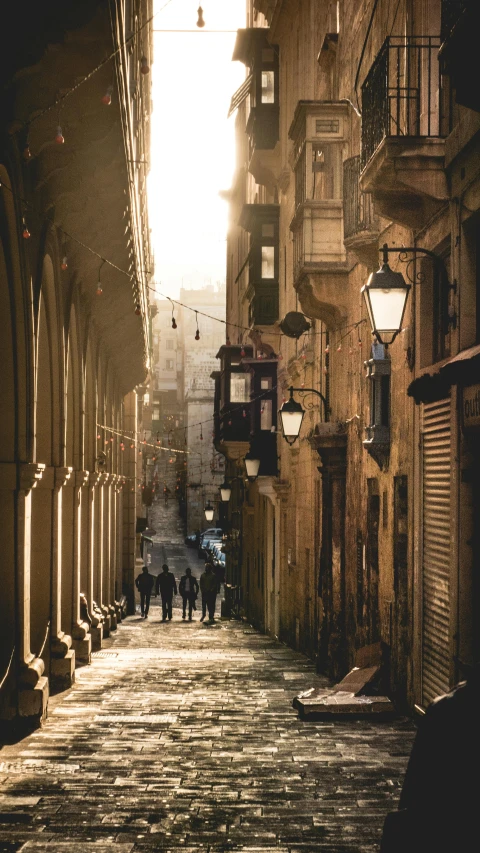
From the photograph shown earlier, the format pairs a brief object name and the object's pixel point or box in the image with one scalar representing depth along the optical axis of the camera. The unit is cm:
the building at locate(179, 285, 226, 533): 9106
